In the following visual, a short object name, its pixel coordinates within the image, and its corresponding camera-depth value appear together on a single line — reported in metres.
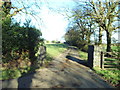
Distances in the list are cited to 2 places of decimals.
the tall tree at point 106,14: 15.12
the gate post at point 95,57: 8.72
